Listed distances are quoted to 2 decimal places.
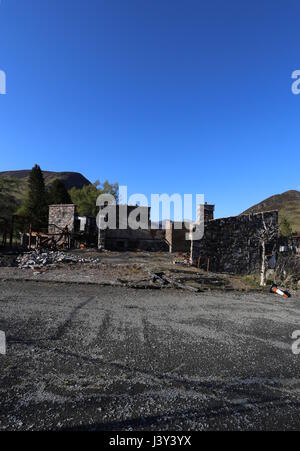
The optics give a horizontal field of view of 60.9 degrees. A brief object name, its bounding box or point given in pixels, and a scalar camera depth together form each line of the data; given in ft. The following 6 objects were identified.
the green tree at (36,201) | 134.51
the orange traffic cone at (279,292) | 27.90
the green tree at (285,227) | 110.32
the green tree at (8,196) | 116.37
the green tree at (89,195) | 156.15
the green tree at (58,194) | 141.08
